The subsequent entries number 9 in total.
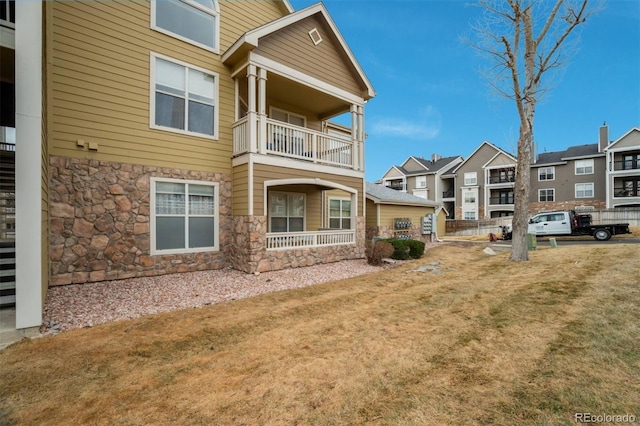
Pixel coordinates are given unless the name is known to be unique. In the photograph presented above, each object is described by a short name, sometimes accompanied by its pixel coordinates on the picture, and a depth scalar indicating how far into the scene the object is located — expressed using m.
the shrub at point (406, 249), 10.97
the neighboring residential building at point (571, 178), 29.48
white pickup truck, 16.81
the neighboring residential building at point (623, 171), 27.16
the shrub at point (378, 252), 9.91
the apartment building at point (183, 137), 6.68
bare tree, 9.72
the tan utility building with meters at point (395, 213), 15.59
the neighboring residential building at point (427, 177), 38.97
